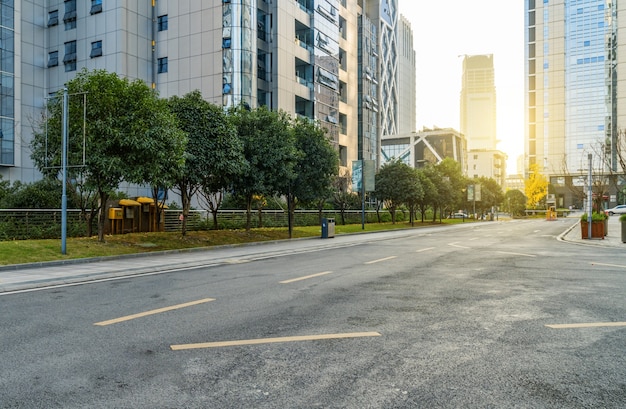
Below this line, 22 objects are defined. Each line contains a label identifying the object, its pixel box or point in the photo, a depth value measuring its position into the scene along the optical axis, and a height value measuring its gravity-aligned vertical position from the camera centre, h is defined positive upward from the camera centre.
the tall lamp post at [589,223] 26.23 -0.52
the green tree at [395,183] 50.84 +3.09
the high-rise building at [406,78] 180.25 +50.59
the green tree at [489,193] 90.44 +3.66
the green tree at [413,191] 50.72 +2.34
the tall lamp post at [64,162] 16.56 +1.71
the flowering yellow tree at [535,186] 88.56 +4.85
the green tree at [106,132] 18.22 +3.00
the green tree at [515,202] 101.00 +2.38
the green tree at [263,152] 26.48 +3.27
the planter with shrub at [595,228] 27.03 -0.80
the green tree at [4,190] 27.69 +1.30
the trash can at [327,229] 30.77 -1.00
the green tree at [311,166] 30.83 +2.89
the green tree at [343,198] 48.44 +1.52
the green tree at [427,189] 56.44 +2.68
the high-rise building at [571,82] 106.06 +29.25
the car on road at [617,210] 78.60 +0.52
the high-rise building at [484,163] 179.25 +18.36
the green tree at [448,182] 62.25 +4.14
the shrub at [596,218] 27.59 -0.26
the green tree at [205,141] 23.08 +3.39
